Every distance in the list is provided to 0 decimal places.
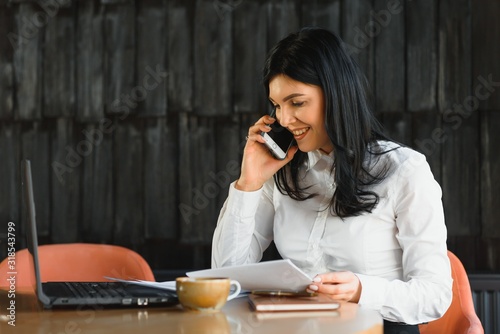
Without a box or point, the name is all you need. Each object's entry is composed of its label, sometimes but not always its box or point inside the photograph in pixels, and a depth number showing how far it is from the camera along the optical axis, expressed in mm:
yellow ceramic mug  2284
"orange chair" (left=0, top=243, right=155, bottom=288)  3255
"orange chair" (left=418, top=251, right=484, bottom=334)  2756
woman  2690
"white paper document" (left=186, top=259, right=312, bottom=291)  2338
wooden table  2139
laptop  2267
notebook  2296
